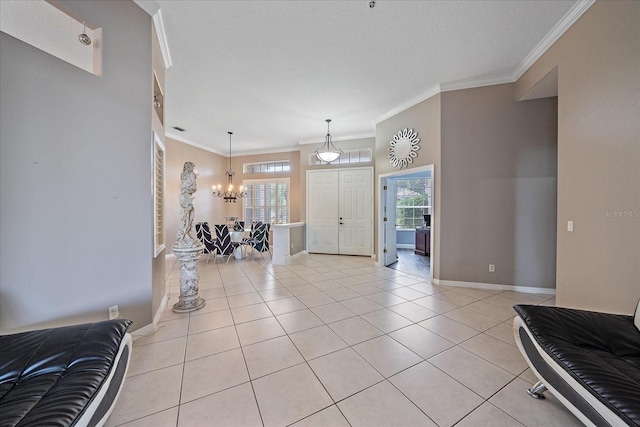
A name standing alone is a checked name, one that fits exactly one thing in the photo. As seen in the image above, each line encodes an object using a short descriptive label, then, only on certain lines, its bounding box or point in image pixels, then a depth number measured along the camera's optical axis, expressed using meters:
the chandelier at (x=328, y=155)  5.12
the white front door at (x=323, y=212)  6.27
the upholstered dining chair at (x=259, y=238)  5.88
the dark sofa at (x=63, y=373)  0.93
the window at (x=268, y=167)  7.46
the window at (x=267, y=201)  7.44
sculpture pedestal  2.91
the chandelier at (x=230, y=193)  6.86
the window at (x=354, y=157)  6.04
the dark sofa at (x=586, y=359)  1.04
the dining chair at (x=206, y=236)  5.48
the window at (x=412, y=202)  7.69
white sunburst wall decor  4.19
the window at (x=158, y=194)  2.41
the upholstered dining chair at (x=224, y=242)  5.35
